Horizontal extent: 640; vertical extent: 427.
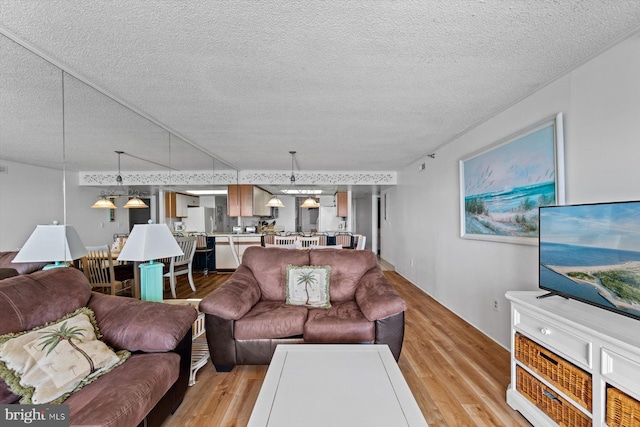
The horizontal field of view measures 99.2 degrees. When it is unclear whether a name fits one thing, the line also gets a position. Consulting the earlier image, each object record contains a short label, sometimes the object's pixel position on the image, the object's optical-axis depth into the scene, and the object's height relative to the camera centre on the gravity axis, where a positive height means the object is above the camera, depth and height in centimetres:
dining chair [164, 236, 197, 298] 409 -79
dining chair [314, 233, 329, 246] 463 -48
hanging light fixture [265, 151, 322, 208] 541 +65
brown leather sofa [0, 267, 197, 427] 123 -77
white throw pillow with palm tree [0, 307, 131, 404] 122 -71
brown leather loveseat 215 -89
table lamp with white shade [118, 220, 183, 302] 204 -28
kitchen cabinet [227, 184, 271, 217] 625 +30
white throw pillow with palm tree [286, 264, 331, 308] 261 -71
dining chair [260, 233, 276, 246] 449 -45
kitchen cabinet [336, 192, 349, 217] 824 +26
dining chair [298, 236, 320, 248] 444 -47
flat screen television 129 -23
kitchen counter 600 -71
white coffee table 115 -87
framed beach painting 212 +26
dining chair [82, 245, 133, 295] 243 -51
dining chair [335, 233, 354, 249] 472 -48
